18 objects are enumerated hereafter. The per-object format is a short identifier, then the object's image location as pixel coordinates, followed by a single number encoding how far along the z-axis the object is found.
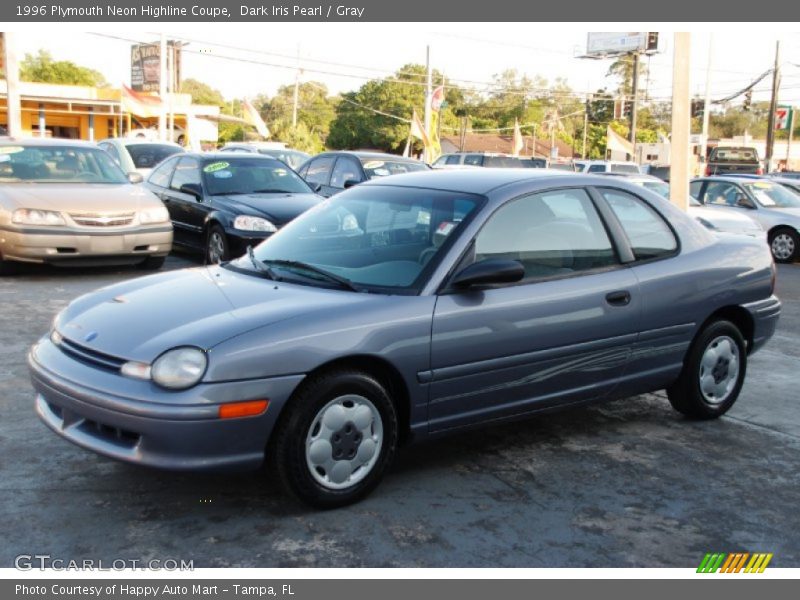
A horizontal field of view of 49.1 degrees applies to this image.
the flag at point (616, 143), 35.97
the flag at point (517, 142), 36.97
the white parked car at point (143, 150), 16.69
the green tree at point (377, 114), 68.00
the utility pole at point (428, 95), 35.50
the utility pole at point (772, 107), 38.21
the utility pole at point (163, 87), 32.94
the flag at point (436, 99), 36.43
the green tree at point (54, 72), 72.00
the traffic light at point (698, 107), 35.69
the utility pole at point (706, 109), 31.88
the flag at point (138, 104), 31.70
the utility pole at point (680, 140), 9.94
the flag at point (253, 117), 32.75
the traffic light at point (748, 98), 47.03
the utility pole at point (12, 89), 20.89
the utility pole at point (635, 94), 43.22
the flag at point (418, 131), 31.00
